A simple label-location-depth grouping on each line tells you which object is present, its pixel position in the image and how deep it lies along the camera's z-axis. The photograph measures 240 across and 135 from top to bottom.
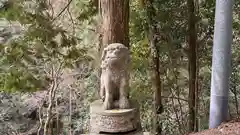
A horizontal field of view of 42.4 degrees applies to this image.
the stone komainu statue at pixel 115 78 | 2.40
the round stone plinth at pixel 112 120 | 2.40
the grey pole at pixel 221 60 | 2.39
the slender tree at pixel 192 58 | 3.94
